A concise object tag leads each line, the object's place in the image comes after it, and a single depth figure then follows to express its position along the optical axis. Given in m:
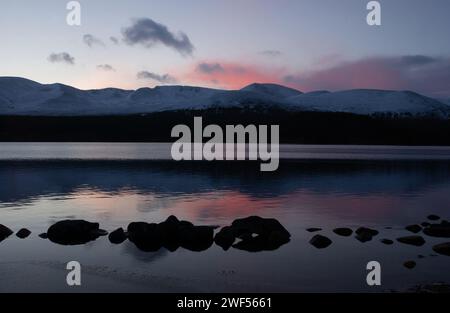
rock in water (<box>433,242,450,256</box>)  19.69
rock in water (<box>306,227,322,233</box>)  25.60
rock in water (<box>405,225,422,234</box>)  25.50
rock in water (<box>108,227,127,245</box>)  21.91
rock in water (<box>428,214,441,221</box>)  29.49
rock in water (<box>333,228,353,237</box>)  24.27
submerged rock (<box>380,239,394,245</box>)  22.14
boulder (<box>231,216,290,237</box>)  22.50
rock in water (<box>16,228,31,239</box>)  23.24
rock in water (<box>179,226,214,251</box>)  20.98
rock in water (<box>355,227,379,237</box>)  23.94
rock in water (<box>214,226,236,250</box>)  21.12
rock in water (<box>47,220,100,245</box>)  22.03
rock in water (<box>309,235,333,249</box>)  21.51
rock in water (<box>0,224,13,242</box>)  22.77
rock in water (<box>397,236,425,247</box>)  21.75
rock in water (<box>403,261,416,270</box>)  18.03
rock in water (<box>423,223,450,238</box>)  23.36
